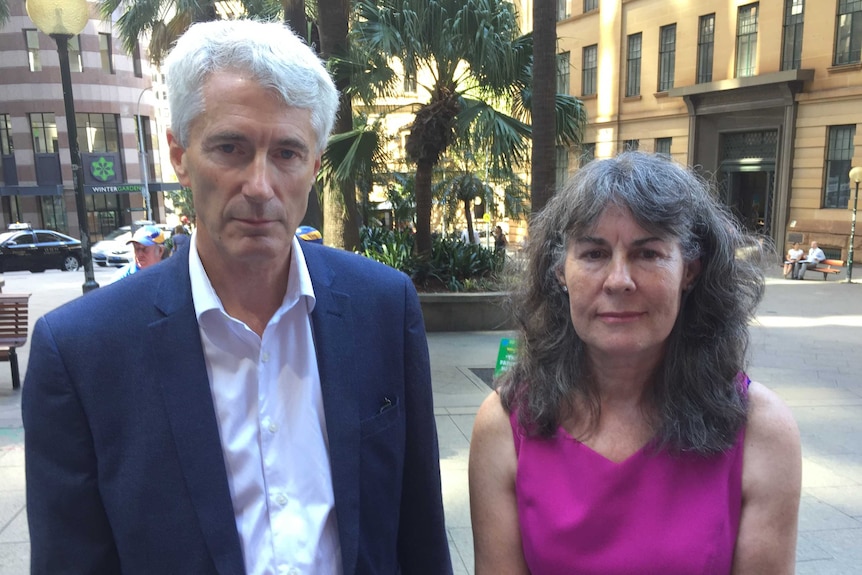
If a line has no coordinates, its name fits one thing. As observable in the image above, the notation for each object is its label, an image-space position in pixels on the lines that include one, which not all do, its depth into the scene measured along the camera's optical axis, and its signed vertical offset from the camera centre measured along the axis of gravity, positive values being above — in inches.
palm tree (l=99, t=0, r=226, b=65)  501.7 +138.9
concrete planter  362.0 -77.0
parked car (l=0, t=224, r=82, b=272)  862.5 -89.5
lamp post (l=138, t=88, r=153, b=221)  1287.4 +1.4
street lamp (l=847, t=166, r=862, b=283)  656.4 -9.4
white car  936.9 -101.0
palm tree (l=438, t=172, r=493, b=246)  896.2 -16.0
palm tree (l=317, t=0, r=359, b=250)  377.7 -4.6
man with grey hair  51.9 -17.4
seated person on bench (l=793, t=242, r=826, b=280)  714.8 -102.1
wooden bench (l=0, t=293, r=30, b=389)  263.8 -56.4
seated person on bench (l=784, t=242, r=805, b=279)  722.2 -97.9
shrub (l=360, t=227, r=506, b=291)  405.1 -55.9
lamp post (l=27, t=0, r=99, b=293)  283.9 +70.5
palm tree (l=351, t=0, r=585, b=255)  321.7 +60.5
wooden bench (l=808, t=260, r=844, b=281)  690.8 -105.1
